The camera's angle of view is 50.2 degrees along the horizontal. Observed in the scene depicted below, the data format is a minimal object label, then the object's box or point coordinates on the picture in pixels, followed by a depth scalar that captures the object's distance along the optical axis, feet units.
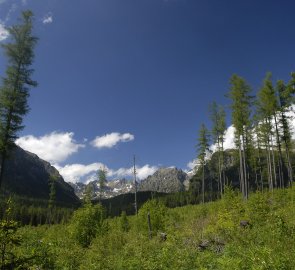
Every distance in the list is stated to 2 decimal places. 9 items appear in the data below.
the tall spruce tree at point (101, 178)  227.40
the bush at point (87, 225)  70.83
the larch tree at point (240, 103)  118.93
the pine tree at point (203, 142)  163.82
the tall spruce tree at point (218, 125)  154.92
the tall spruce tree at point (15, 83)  72.23
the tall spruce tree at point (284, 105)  129.80
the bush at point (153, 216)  77.67
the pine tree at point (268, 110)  131.95
